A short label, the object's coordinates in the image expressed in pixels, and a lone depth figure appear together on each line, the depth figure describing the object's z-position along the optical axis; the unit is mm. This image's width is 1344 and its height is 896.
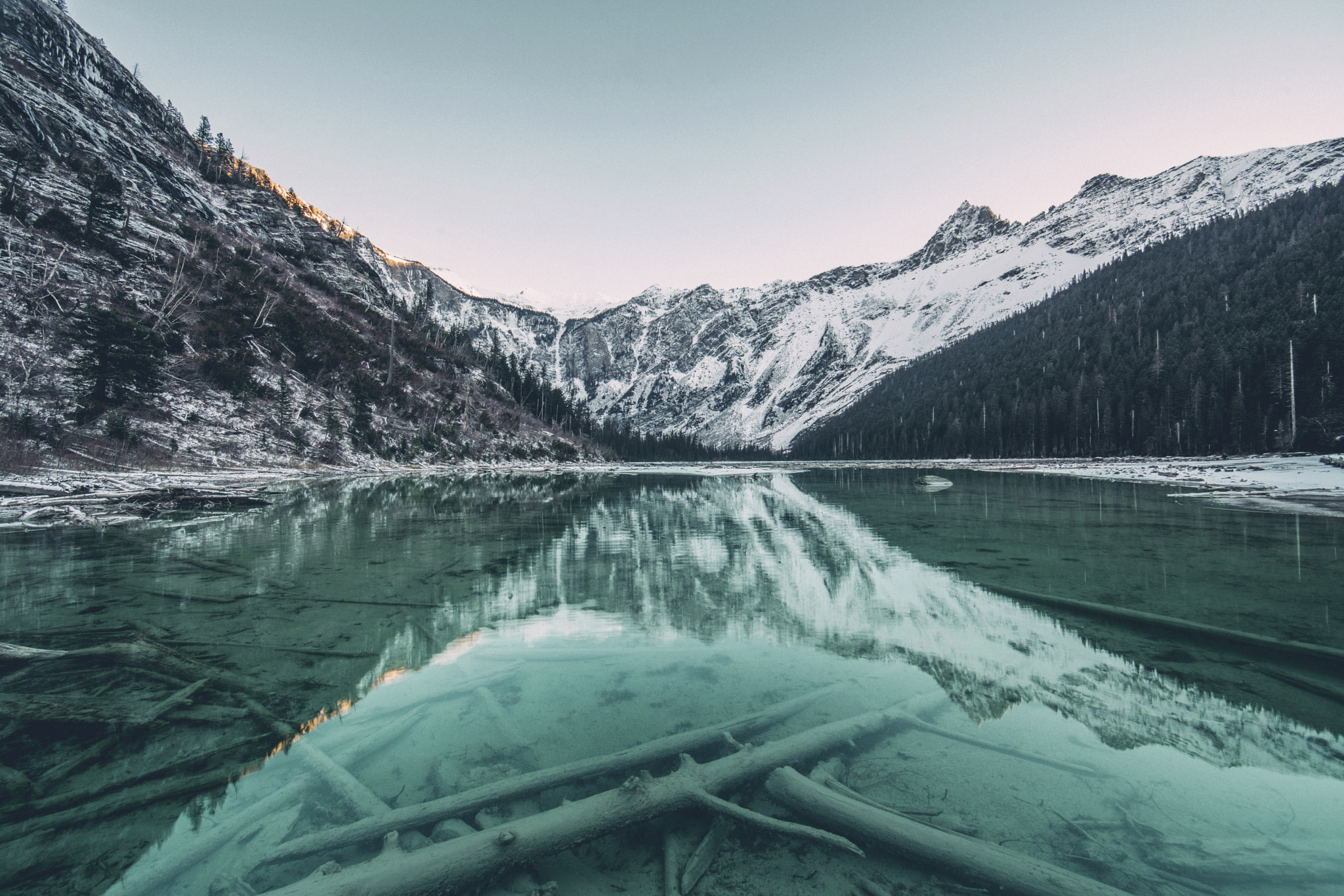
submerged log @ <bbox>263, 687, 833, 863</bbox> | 3668
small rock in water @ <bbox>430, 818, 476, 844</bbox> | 3762
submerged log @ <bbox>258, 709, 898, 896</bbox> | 3082
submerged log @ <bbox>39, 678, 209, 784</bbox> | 4496
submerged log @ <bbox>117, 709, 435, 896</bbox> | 3402
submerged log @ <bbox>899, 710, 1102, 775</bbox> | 4840
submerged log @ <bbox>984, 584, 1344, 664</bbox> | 7035
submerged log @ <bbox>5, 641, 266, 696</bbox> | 6520
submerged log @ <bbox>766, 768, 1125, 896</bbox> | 3125
